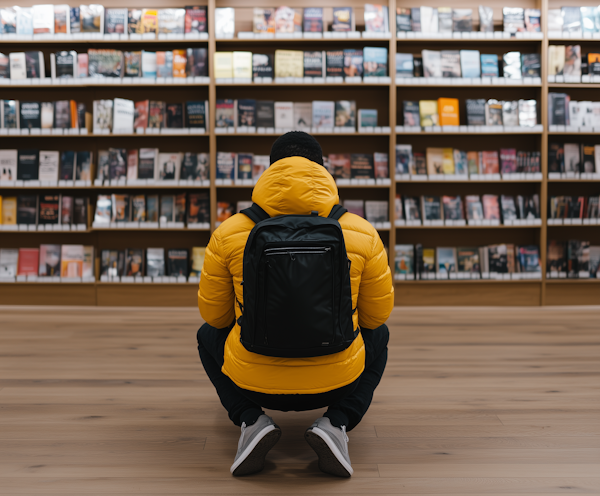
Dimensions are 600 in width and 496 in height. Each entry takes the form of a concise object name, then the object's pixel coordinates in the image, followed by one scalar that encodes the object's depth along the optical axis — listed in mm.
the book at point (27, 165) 4105
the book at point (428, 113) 4059
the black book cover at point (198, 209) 4117
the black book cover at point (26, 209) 4148
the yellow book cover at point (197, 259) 4152
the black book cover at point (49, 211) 4145
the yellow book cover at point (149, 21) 4012
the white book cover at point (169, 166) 4098
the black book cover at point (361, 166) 4078
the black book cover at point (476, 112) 4043
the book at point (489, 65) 4047
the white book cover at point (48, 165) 4109
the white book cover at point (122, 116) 4012
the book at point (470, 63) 4031
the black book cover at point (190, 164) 4105
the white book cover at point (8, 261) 4188
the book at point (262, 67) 3992
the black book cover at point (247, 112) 4016
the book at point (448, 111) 4043
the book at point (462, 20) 4020
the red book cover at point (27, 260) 4188
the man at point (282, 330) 1352
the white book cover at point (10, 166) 4113
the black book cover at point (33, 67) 4027
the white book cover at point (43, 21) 4008
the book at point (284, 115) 4035
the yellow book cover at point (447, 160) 4113
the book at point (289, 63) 3979
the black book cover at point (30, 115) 4047
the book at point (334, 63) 3980
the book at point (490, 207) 4148
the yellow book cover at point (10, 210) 4168
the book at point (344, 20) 4020
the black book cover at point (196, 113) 4027
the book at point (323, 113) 4012
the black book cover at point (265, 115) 4043
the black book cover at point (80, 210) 4129
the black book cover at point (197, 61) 4000
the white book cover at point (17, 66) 4020
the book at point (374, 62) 3988
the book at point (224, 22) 3977
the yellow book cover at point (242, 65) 3980
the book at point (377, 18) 3996
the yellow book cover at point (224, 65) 3980
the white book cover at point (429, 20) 4006
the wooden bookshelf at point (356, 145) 4039
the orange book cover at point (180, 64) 4012
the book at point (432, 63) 4027
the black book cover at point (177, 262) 4152
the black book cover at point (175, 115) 4047
